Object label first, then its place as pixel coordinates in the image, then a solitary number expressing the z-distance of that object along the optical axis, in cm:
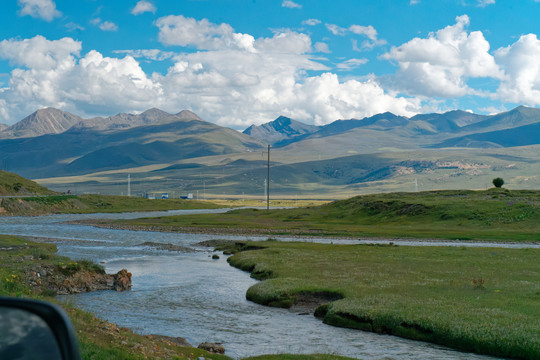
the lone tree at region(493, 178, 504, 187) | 14712
